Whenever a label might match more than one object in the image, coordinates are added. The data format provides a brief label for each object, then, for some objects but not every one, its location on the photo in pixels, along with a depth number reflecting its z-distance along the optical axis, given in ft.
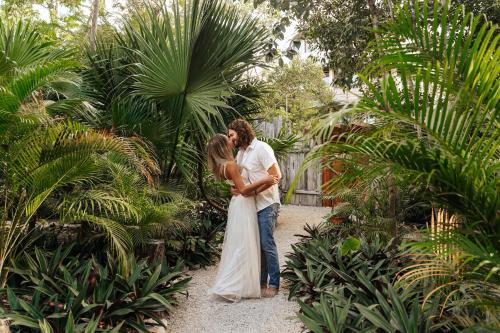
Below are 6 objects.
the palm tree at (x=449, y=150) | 6.46
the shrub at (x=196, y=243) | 19.67
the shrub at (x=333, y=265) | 14.13
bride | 15.15
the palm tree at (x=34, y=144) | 11.19
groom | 15.24
